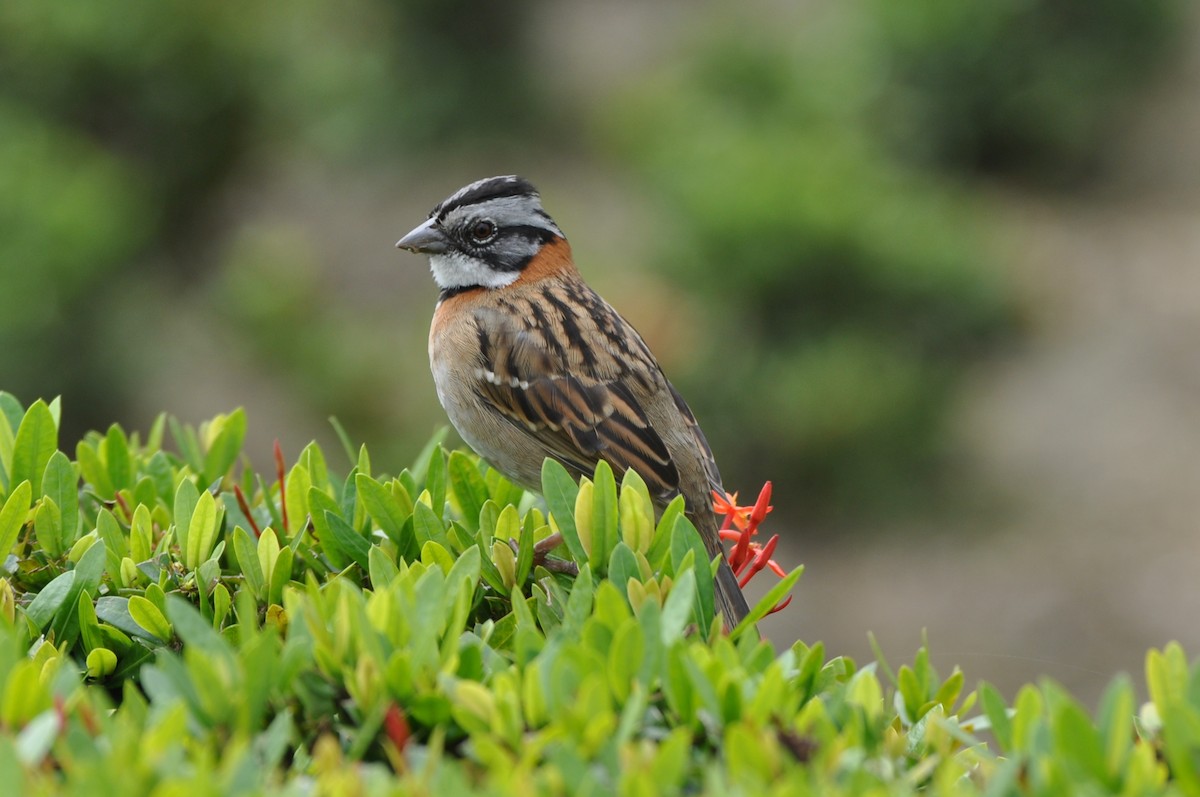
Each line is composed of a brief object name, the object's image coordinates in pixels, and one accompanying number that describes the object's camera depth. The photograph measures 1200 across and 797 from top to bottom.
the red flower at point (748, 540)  5.45
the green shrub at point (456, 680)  3.67
